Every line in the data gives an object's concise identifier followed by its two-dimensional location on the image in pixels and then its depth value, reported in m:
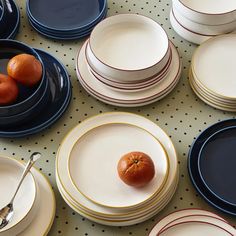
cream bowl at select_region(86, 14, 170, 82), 1.38
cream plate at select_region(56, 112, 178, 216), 1.23
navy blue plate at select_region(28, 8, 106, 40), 1.49
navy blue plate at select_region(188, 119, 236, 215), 1.25
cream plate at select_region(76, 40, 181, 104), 1.38
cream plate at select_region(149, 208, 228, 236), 1.20
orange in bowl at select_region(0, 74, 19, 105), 1.30
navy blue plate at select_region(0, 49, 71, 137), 1.35
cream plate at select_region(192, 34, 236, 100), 1.39
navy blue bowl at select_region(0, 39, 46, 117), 1.31
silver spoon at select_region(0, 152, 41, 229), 1.21
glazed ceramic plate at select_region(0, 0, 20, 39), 1.48
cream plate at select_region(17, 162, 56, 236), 1.22
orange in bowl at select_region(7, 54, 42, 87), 1.31
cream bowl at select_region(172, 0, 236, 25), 1.42
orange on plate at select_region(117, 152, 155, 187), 1.22
